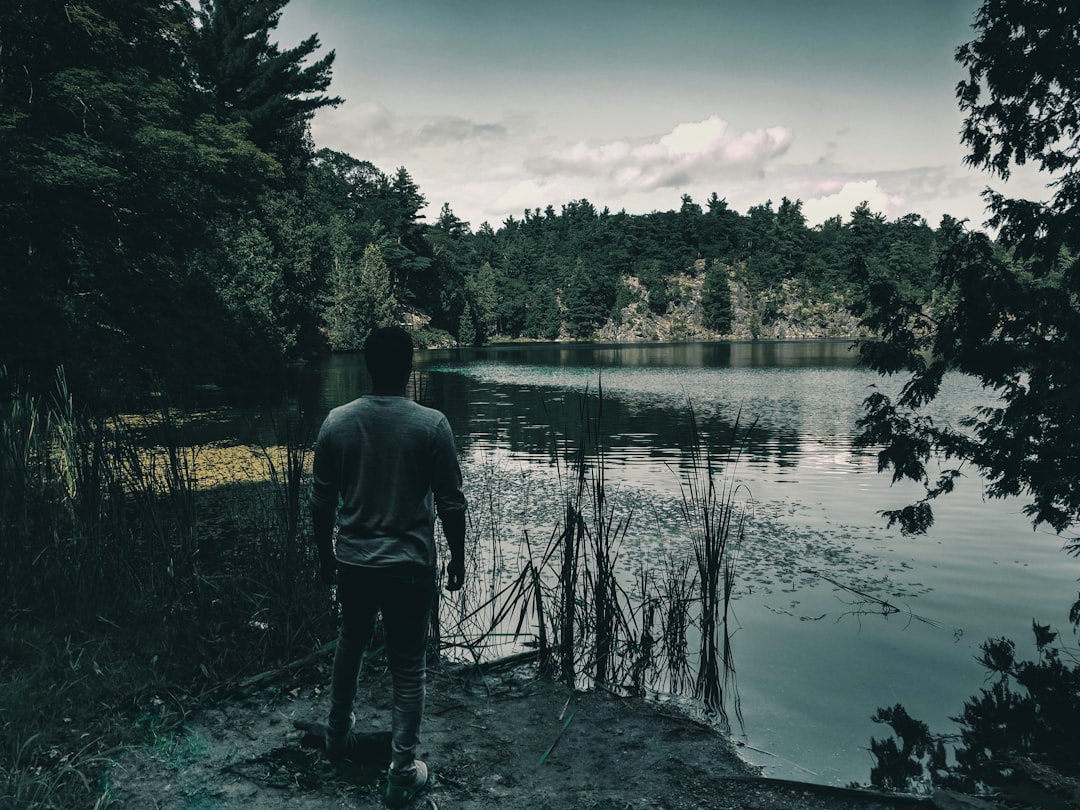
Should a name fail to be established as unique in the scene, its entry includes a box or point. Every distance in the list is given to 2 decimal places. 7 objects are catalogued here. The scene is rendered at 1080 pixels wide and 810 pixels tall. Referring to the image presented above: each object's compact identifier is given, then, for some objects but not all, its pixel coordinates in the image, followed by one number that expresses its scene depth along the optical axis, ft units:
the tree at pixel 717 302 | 375.66
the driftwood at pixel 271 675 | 15.08
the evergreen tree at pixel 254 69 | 123.65
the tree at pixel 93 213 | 34.01
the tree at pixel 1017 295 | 21.79
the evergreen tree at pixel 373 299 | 201.36
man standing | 11.24
